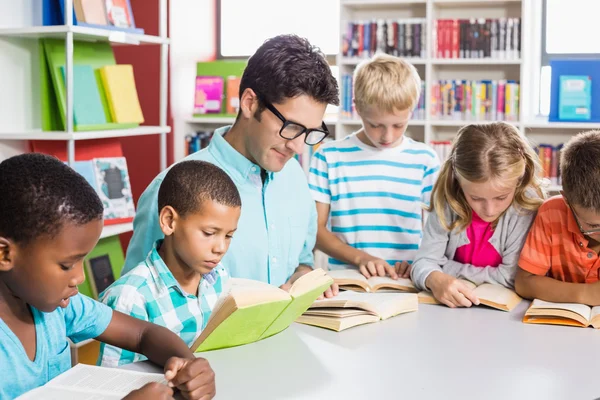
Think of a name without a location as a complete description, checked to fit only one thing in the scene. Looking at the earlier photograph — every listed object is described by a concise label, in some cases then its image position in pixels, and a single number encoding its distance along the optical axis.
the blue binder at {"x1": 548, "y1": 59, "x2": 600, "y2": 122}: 4.23
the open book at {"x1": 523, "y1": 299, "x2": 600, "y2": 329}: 1.67
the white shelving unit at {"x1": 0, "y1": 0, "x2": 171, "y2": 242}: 3.12
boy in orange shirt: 1.74
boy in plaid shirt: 1.53
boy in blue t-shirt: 1.19
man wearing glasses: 1.75
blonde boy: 2.39
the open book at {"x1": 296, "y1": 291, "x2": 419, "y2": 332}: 1.64
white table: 1.28
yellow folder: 3.56
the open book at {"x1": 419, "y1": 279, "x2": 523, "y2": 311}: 1.79
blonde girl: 1.92
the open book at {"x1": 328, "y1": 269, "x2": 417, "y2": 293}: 1.97
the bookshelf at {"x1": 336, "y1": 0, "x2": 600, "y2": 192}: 4.42
